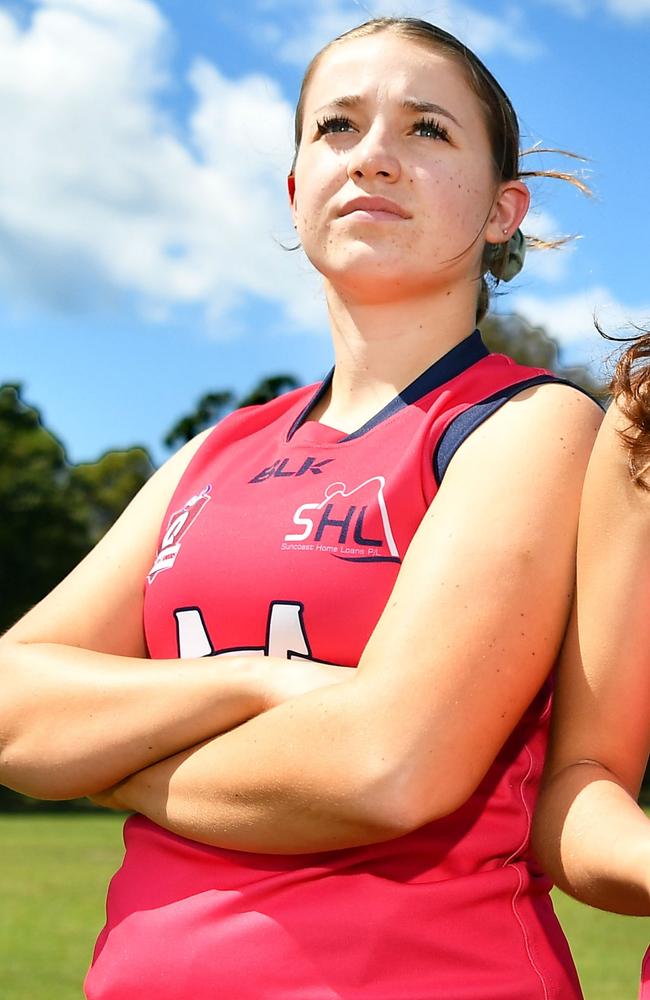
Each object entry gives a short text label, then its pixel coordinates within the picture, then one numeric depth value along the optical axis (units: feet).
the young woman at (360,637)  6.19
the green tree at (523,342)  118.21
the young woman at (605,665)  6.09
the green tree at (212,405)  164.35
